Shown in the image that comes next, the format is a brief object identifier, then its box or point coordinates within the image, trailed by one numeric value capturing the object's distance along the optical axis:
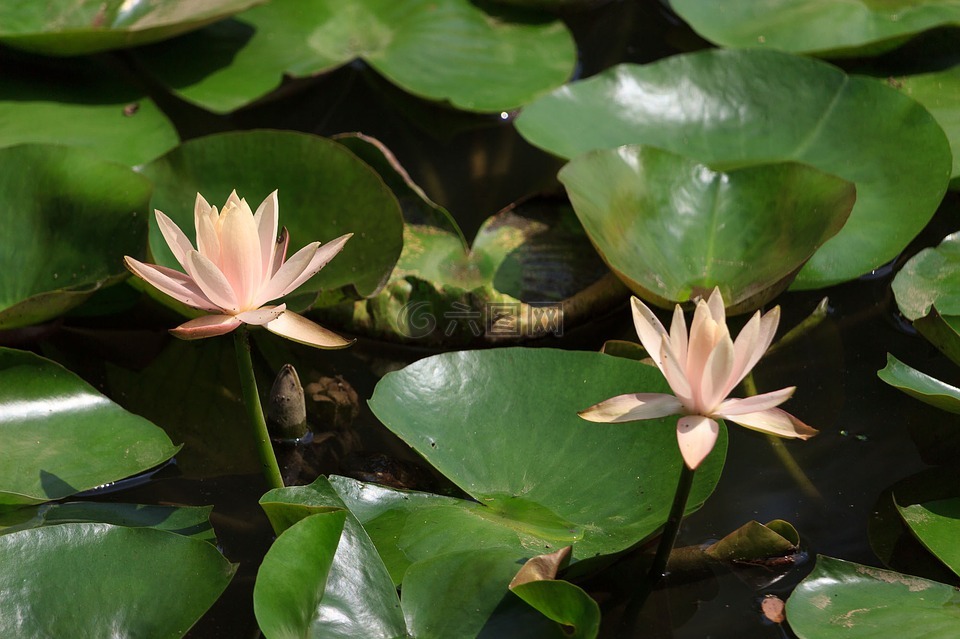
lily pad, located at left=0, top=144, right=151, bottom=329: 3.16
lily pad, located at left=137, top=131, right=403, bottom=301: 3.18
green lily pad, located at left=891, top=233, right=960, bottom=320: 3.16
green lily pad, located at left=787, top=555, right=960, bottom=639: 3.03
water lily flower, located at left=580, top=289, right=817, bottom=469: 3.00
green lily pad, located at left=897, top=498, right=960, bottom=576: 3.06
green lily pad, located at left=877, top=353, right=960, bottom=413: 3.08
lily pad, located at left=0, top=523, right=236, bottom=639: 3.01
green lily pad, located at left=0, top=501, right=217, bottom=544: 3.07
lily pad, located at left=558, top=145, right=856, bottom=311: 3.16
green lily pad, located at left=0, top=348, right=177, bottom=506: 3.08
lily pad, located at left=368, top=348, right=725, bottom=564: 3.06
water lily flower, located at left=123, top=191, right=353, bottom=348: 3.01
